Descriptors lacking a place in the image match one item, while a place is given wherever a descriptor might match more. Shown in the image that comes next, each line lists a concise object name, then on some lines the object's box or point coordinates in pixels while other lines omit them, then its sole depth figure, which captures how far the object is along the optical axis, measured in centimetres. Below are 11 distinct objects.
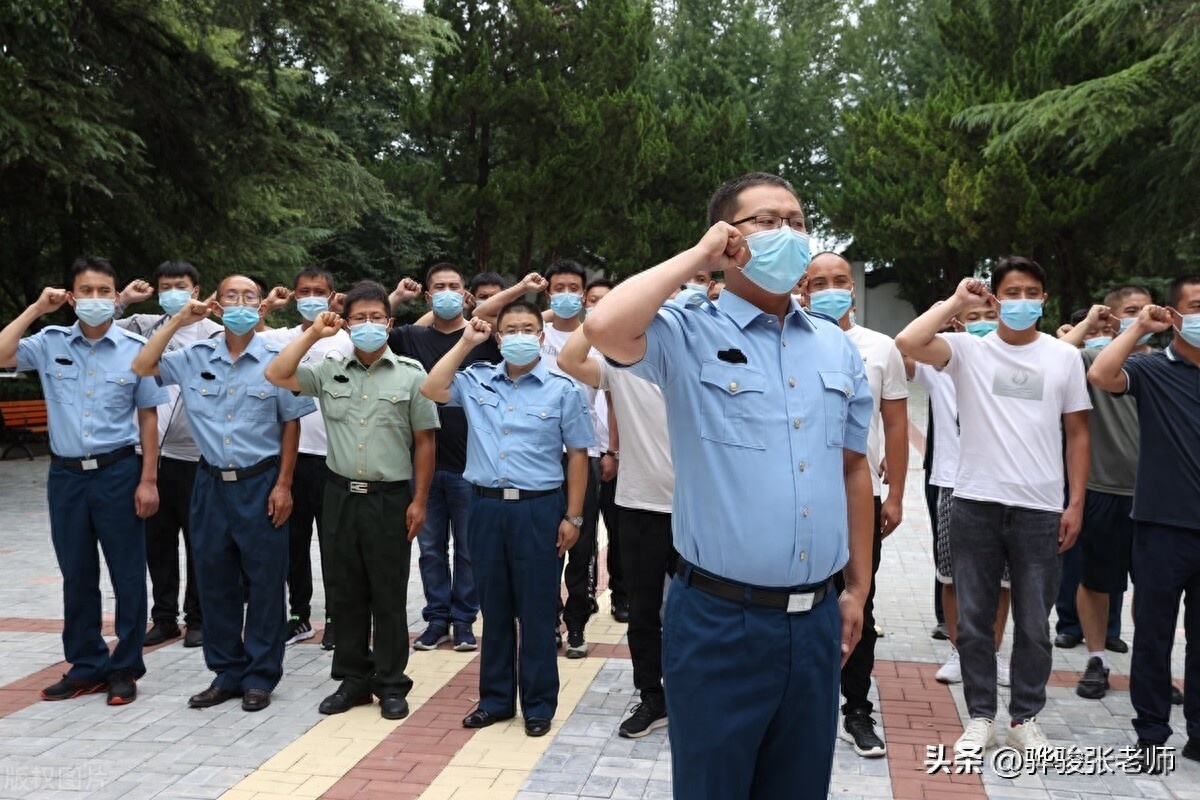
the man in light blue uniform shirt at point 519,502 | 498
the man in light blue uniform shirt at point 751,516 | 258
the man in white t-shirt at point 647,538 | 496
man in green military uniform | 515
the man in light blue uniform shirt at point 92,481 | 532
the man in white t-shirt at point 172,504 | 645
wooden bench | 1545
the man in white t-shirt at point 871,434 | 465
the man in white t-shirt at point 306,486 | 650
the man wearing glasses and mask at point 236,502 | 530
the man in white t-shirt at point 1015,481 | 457
